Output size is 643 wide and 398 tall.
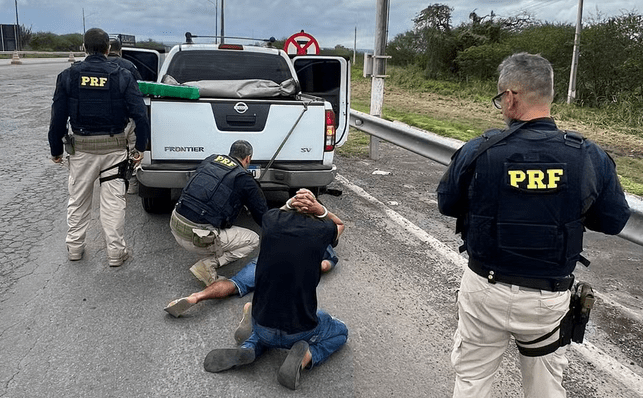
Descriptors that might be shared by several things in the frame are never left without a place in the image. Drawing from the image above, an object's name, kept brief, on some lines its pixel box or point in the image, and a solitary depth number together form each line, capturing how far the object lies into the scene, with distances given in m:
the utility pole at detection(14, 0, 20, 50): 63.95
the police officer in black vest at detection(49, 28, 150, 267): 5.11
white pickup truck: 5.73
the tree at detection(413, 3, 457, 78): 36.81
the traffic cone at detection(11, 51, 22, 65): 39.70
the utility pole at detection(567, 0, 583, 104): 22.11
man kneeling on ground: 3.56
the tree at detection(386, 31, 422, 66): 43.83
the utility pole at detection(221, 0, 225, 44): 39.40
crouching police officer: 4.65
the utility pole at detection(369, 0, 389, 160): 10.24
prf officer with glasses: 2.51
